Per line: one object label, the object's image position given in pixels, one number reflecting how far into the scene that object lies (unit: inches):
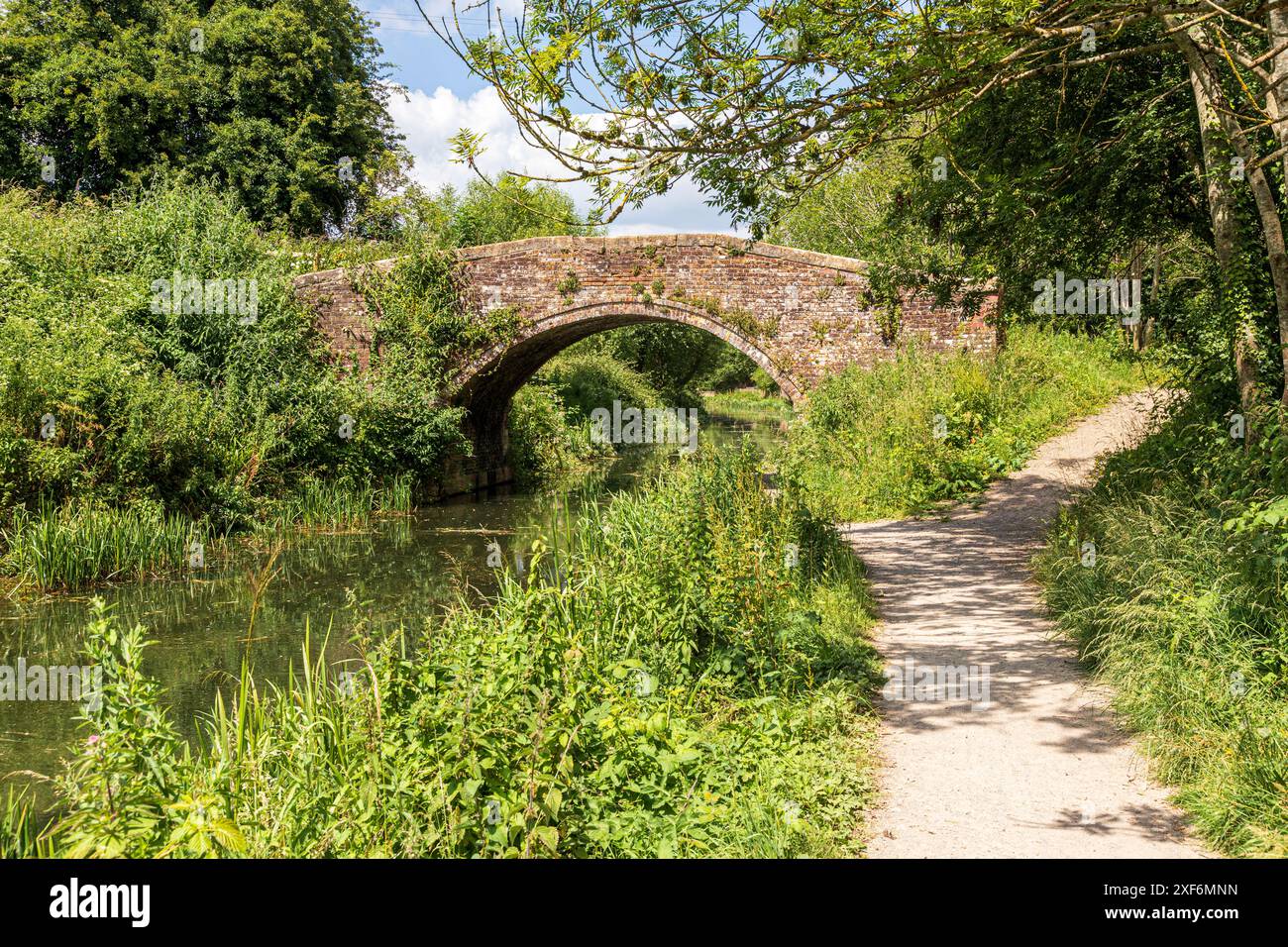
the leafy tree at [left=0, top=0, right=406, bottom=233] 890.1
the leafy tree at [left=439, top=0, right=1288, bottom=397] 187.5
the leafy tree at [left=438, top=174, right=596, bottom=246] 1139.9
